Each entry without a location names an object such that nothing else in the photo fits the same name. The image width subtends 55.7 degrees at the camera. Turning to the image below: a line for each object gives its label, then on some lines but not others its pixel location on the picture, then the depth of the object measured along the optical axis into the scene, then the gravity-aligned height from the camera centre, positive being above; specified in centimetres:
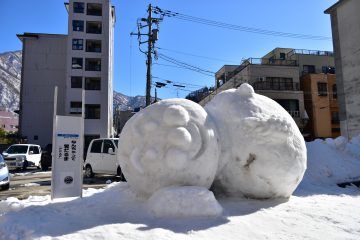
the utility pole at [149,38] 1941 +691
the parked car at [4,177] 1121 -84
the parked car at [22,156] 2025 -27
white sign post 672 -13
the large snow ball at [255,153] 612 -12
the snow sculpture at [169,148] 546 +0
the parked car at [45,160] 2106 -61
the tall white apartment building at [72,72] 3691 +888
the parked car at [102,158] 1314 -34
